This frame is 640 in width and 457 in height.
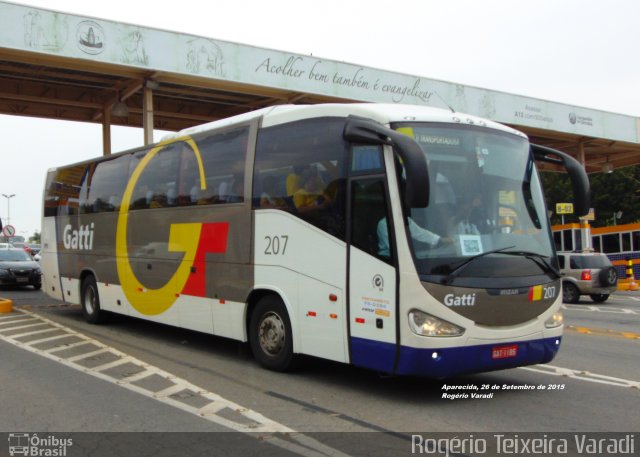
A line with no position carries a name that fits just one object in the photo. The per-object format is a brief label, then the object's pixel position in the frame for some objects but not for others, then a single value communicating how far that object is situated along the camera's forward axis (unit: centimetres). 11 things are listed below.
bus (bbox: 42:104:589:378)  636
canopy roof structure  1656
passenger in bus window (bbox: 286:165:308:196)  778
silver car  2034
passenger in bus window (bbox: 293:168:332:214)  740
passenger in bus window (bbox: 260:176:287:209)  808
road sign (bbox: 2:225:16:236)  3402
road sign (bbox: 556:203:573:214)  2652
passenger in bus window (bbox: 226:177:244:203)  873
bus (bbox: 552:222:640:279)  3180
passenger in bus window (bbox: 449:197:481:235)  650
